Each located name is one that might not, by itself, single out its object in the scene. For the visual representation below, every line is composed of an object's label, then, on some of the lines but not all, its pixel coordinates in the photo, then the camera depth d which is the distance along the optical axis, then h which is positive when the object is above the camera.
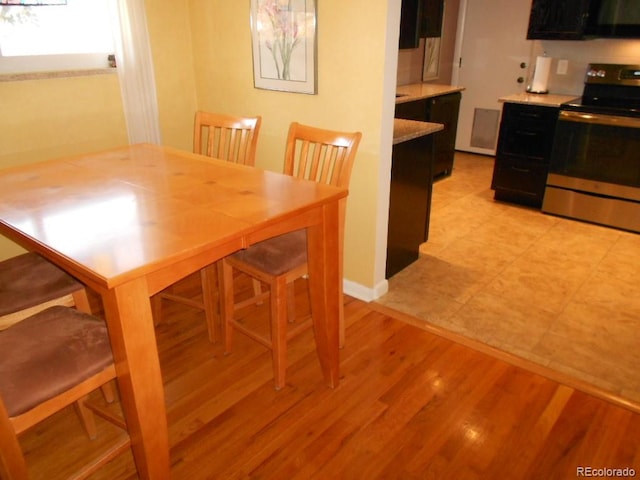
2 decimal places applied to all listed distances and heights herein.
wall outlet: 4.42 -0.19
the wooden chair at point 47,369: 1.31 -0.87
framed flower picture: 2.56 +0.00
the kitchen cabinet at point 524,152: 3.96 -0.84
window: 2.52 +0.04
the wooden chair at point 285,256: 2.00 -0.83
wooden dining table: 1.30 -0.52
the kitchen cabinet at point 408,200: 2.82 -0.89
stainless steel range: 3.60 -0.78
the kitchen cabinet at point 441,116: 4.23 -0.62
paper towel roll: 4.41 -0.26
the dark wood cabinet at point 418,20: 4.02 +0.19
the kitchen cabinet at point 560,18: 3.88 +0.20
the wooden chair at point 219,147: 2.37 -0.48
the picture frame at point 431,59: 5.24 -0.15
